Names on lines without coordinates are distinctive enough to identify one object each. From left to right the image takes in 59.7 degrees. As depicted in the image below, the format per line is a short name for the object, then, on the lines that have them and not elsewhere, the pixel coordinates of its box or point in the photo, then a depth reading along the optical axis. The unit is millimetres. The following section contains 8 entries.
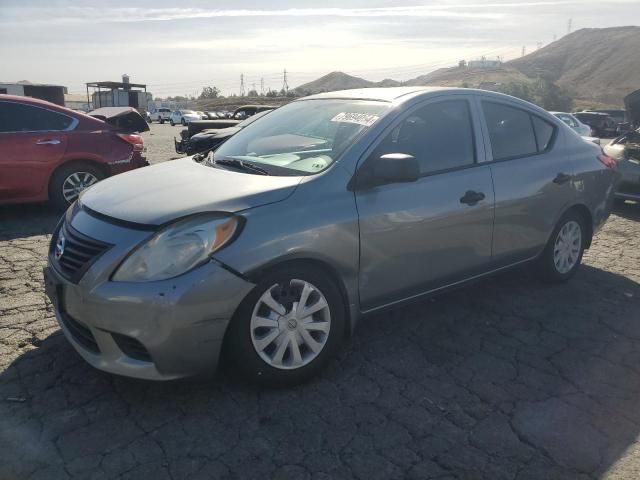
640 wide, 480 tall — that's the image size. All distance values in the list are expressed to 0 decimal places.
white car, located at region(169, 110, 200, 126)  47019
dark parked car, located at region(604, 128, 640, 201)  8320
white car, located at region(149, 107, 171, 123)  55688
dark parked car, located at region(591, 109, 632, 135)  34266
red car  6773
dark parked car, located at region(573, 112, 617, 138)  29891
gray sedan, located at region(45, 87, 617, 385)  2803
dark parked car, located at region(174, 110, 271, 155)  10062
